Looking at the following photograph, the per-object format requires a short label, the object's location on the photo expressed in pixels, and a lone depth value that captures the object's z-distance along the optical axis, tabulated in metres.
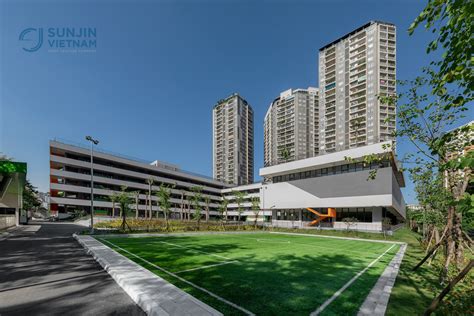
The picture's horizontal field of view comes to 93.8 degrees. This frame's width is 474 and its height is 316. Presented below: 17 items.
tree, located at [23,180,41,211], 49.06
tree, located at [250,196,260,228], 45.88
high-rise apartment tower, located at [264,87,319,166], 113.94
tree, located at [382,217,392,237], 35.20
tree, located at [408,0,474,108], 3.69
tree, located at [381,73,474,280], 9.30
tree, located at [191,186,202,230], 38.34
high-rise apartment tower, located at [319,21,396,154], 82.62
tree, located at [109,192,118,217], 51.29
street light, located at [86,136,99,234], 24.47
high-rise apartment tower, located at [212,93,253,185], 127.00
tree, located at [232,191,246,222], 53.06
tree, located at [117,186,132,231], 26.39
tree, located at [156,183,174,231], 40.44
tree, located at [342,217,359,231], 36.56
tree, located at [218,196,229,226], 48.51
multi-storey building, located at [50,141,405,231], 36.59
